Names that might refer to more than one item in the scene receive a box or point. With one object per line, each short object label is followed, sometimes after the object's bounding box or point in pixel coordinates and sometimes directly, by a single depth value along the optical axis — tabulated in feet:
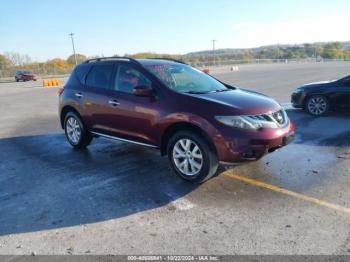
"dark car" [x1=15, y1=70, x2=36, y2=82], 139.44
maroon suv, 15.24
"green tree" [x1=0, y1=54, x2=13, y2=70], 240.28
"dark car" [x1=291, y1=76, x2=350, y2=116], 31.63
